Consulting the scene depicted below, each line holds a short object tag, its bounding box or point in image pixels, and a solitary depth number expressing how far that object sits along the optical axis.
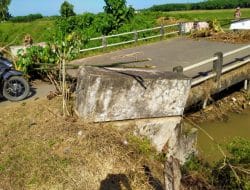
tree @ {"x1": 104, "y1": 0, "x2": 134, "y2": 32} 11.63
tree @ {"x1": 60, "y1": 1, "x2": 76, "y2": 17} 14.33
